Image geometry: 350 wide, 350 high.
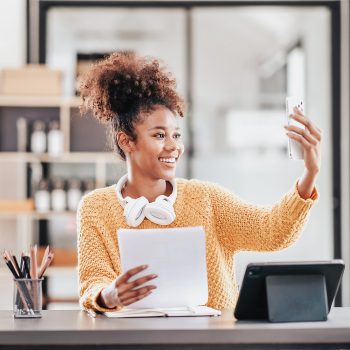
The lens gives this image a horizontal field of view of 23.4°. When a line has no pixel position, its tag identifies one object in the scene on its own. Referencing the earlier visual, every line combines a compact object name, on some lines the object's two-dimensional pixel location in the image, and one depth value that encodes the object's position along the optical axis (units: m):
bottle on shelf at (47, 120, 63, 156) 5.83
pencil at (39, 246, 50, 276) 2.13
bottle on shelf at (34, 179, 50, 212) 5.76
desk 1.78
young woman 2.33
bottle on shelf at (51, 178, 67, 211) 5.79
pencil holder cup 2.07
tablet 1.93
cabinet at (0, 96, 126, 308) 5.82
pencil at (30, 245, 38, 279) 2.11
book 2.03
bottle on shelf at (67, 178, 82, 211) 5.81
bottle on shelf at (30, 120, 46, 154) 5.82
